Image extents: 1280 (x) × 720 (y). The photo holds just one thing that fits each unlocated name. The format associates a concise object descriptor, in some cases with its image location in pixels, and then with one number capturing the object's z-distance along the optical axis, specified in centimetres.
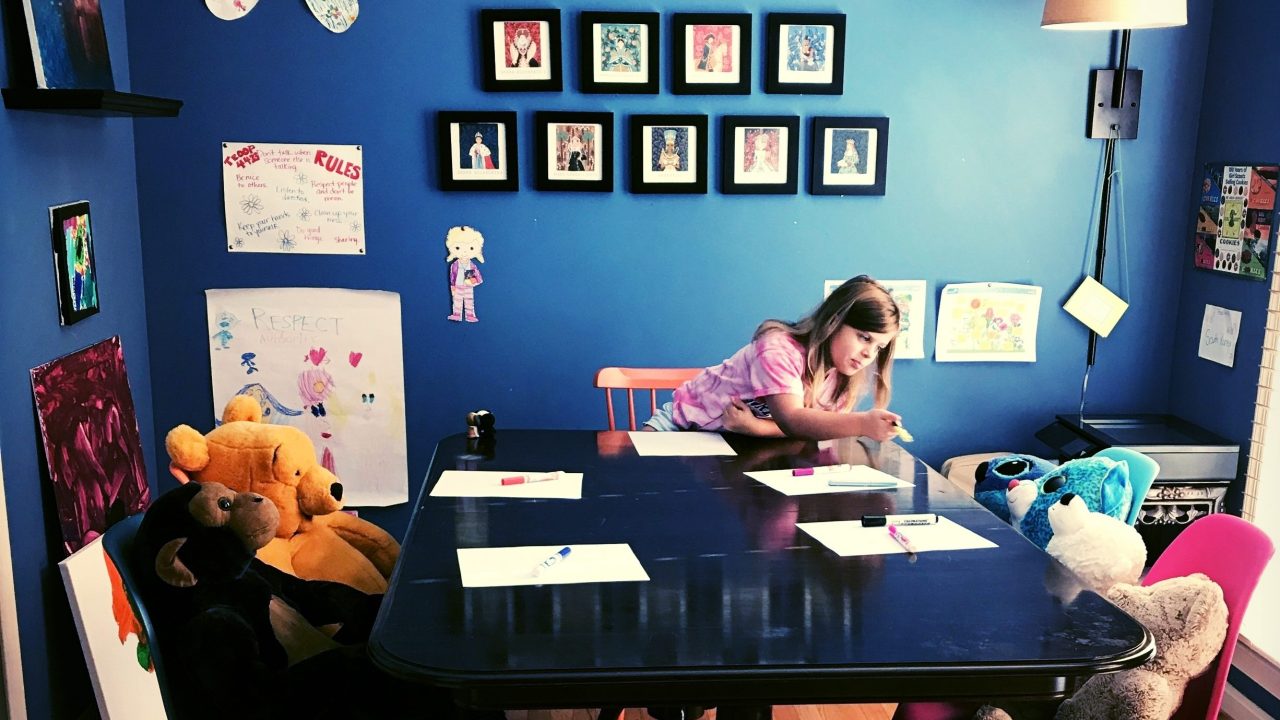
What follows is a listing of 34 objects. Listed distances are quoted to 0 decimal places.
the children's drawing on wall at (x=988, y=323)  335
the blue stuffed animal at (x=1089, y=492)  212
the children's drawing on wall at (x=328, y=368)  329
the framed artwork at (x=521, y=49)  317
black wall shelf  236
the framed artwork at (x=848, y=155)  325
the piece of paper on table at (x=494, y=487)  211
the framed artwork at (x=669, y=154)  323
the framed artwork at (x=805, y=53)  319
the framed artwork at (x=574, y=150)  321
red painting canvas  248
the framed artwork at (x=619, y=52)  318
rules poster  322
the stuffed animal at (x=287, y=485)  229
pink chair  173
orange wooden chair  291
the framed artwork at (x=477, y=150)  321
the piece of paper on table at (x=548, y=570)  166
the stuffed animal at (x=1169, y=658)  168
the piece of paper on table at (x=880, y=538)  182
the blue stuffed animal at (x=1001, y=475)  231
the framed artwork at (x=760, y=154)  324
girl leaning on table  256
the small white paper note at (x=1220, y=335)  303
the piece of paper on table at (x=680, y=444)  246
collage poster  284
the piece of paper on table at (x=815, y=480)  216
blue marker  170
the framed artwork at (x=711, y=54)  319
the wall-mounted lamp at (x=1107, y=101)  284
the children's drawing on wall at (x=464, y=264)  328
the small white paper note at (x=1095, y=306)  333
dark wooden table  138
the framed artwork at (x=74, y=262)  259
